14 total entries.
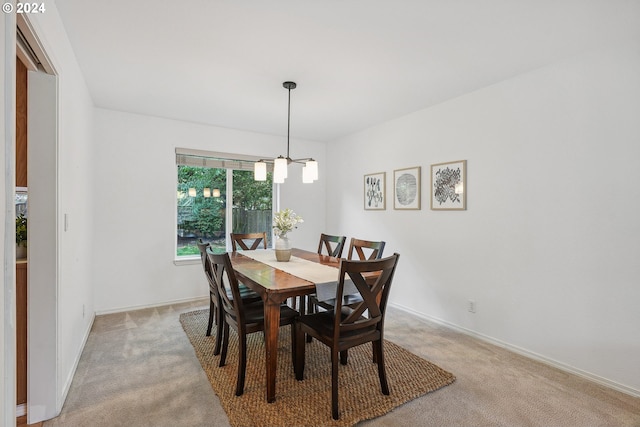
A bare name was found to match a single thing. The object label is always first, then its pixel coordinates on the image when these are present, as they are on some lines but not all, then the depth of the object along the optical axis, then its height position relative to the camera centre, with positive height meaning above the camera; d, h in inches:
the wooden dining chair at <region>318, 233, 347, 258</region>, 129.5 -14.1
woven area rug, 72.6 -47.4
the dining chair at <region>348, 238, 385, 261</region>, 109.4 -13.4
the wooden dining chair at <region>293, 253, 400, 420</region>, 71.9 -29.5
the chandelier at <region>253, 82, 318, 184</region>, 106.4 +13.9
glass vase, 111.3 -14.5
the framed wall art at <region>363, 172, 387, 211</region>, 163.3 +10.0
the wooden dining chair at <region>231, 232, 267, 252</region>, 143.7 -14.0
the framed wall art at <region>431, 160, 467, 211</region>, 125.4 +10.7
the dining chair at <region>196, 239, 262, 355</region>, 98.6 -29.1
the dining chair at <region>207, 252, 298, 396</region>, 79.7 -29.8
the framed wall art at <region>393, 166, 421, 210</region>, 145.0 +10.6
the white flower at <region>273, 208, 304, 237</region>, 111.2 -4.9
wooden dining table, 75.9 -20.9
